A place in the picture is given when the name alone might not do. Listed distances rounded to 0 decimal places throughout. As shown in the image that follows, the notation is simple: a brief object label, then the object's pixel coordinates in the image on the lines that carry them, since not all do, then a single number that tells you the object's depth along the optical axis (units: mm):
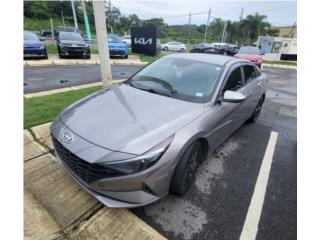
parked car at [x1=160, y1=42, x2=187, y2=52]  29000
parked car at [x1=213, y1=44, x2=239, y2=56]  23594
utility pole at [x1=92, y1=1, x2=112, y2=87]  3682
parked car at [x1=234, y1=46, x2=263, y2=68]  12062
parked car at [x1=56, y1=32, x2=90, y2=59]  11555
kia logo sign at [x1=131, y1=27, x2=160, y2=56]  15798
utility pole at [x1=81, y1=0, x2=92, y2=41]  22181
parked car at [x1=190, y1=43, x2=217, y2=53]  23016
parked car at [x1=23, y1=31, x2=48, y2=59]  10219
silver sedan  1769
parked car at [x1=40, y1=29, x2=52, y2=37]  31925
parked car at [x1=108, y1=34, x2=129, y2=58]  13852
